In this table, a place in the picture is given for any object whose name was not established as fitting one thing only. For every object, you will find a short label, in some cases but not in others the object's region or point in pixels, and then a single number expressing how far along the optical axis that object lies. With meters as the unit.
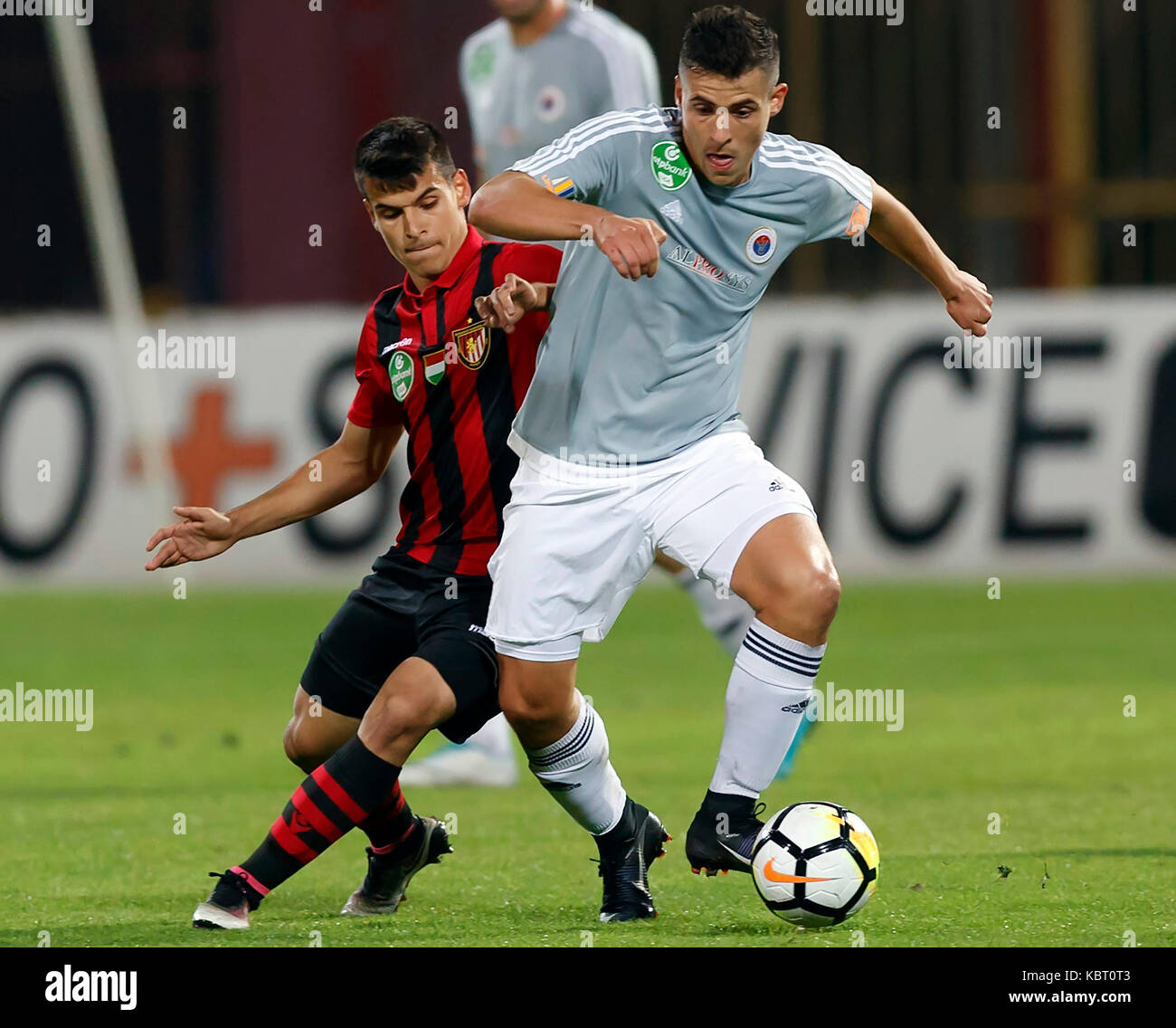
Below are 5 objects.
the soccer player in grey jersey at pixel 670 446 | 8.91
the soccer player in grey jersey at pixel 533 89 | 13.80
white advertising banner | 24.09
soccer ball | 8.62
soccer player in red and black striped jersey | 9.41
